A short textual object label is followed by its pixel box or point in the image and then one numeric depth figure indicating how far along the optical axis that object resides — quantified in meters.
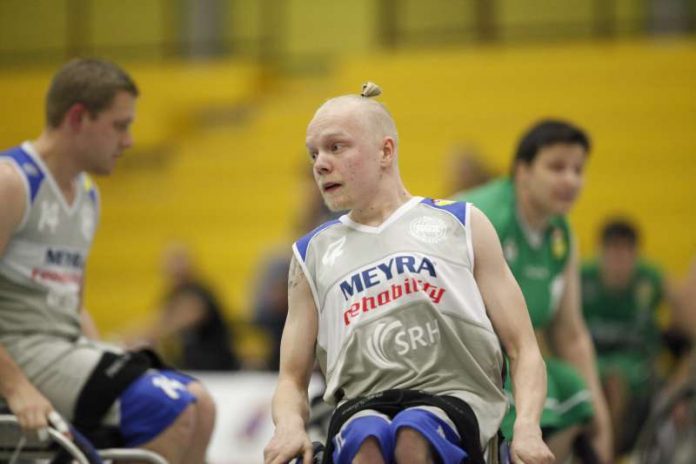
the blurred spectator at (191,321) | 18.27
